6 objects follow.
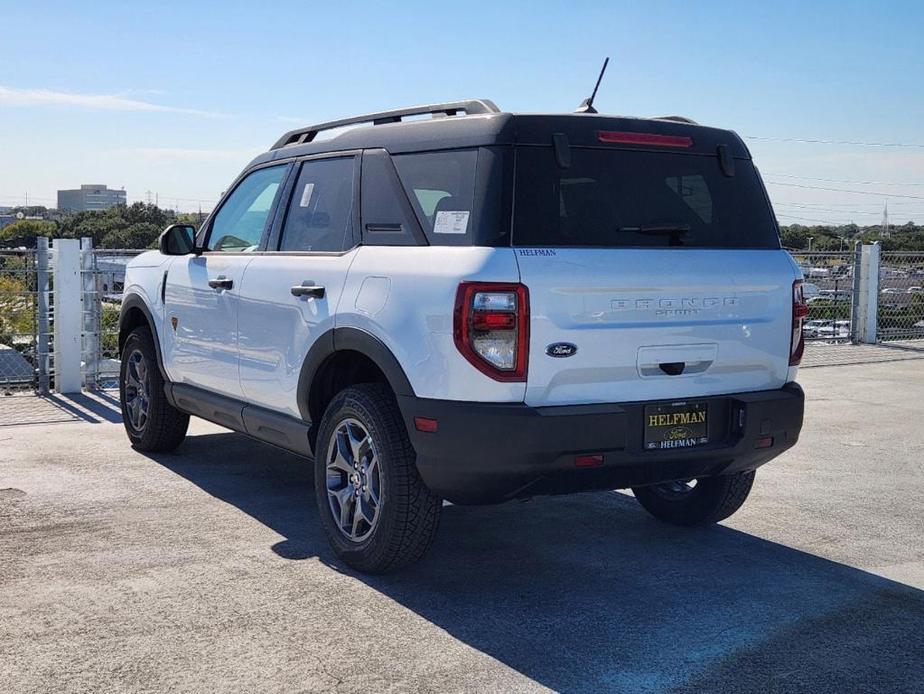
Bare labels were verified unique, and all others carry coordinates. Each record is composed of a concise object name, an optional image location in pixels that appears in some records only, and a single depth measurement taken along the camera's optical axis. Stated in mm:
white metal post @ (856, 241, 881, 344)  17062
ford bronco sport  4344
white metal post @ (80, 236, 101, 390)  11280
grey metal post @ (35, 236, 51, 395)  10914
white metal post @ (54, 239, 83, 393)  10875
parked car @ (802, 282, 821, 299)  15914
